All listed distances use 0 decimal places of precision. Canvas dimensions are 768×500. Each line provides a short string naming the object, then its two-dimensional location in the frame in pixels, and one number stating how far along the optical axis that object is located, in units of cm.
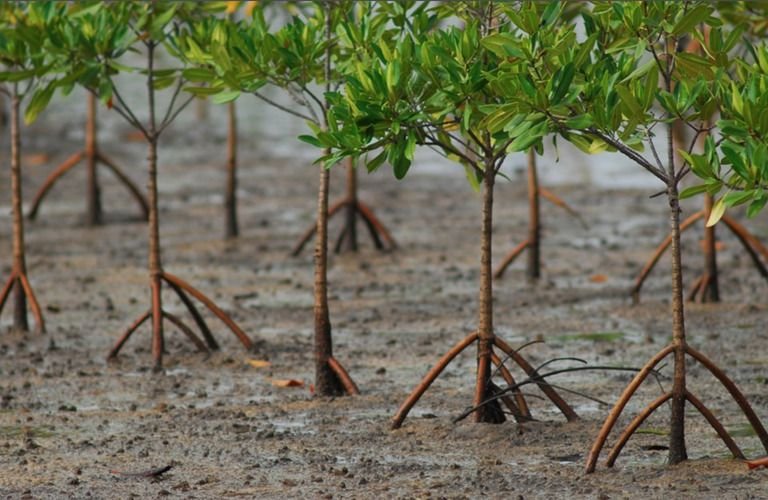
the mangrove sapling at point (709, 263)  2073
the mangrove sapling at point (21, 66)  1715
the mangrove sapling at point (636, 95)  1231
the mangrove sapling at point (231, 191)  2676
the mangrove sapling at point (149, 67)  1714
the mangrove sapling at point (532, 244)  2301
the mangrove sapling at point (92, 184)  2757
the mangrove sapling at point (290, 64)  1532
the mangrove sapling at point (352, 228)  2543
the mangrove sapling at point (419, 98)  1296
